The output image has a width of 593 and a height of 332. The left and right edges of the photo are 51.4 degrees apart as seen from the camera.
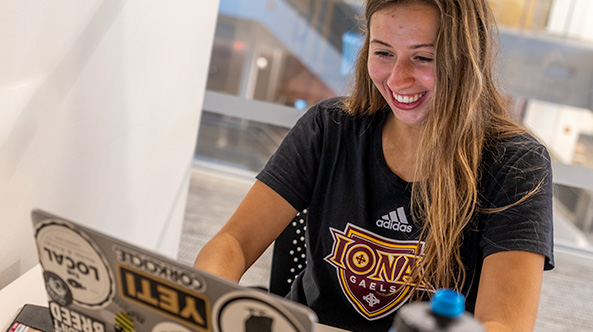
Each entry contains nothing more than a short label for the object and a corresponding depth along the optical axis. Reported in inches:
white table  39.1
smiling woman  45.5
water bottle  21.6
